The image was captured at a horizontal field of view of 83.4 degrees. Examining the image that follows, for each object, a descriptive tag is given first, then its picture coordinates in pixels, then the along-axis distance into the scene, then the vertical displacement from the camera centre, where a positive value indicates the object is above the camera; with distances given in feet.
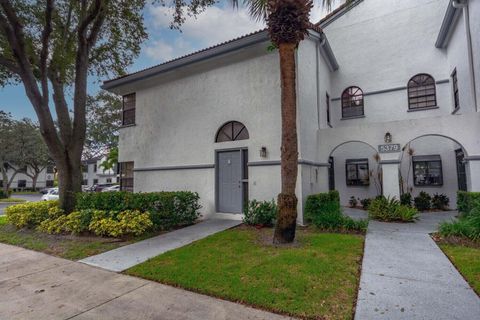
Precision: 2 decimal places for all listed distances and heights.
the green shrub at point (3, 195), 93.67 -3.77
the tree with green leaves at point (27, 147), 114.21 +16.09
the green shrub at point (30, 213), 30.30 -3.40
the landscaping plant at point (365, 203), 40.30 -3.82
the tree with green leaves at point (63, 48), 29.55 +16.14
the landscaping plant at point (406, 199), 38.09 -3.15
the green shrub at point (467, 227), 20.35 -4.06
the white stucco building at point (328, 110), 29.91 +9.26
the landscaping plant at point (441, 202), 37.99 -3.67
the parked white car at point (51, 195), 75.00 -3.35
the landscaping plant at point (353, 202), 43.39 -3.92
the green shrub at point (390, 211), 28.89 -3.74
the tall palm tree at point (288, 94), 20.35 +6.50
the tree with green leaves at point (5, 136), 109.60 +19.66
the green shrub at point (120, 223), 24.49 -3.80
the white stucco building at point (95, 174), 161.58 +4.88
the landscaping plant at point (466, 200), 23.93 -2.38
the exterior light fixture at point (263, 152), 29.84 +3.02
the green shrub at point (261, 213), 27.32 -3.51
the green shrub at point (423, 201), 37.88 -3.50
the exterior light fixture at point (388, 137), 30.90 +4.57
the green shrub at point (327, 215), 25.13 -3.68
